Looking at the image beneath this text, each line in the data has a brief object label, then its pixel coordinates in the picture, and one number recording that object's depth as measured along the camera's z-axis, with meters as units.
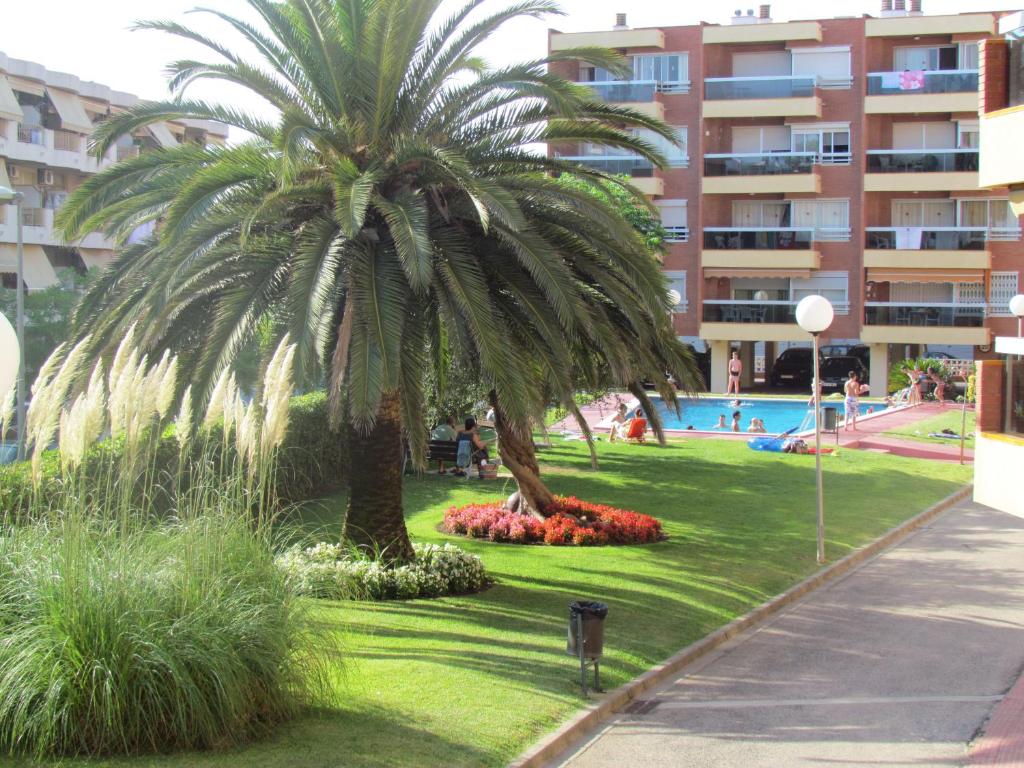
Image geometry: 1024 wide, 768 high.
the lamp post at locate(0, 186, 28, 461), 25.37
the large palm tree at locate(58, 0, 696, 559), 11.89
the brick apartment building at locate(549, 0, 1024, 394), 48.22
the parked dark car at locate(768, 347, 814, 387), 49.59
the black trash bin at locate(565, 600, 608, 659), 10.05
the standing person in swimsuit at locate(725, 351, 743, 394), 46.25
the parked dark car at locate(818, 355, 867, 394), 49.41
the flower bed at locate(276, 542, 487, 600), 13.11
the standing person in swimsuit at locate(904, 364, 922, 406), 42.47
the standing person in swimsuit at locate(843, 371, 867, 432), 34.00
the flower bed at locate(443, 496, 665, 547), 17.52
